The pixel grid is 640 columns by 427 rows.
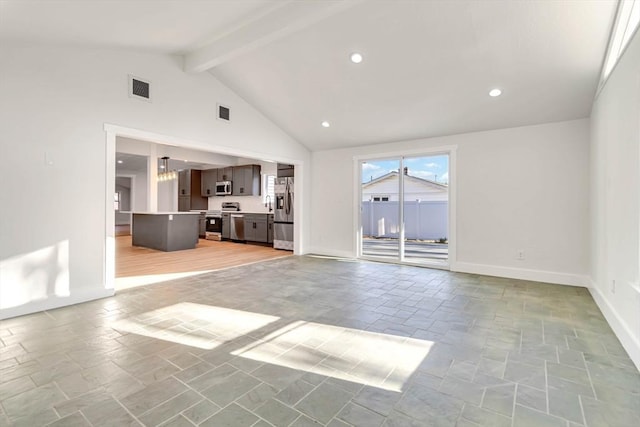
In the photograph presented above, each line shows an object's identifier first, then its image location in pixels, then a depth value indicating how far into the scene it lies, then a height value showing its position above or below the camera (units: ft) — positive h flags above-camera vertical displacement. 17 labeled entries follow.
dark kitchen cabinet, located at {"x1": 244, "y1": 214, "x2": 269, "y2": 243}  27.76 -1.36
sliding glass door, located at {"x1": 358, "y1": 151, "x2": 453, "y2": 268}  18.45 +0.74
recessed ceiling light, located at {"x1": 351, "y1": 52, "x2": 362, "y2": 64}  12.82 +6.55
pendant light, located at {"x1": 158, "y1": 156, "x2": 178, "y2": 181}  34.01 +4.19
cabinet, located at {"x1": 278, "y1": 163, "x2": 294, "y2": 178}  24.58 +3.47
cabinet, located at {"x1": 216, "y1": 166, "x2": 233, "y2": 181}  31.94 +4.12
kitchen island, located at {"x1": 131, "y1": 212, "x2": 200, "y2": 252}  24.13 -1.44
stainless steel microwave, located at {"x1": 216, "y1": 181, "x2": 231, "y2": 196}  32.00 +2.63
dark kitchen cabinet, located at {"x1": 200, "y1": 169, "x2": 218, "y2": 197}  33.60 +3.36
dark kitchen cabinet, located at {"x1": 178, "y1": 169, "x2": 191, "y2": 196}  34.73 +3.45
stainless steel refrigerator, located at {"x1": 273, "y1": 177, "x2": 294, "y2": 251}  24.52 -0.14
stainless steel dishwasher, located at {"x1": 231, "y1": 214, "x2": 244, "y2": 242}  29.50 -1.36
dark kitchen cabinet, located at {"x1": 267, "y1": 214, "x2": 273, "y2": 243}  27.40 -1.32
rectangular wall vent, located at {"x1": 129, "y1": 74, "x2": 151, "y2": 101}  12.73 +5.25
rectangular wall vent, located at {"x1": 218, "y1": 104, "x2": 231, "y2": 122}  16.61 +5.49
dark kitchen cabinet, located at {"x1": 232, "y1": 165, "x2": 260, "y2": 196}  30.27 +3.27
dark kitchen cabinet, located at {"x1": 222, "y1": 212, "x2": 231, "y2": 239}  30.73 -1.21
